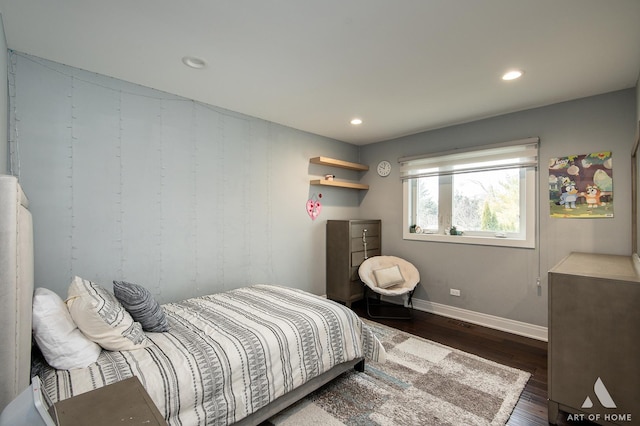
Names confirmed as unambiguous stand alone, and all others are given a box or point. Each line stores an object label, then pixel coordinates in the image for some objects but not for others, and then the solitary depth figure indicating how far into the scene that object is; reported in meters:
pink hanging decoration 4.21
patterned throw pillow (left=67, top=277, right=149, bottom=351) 1.64
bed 1.45
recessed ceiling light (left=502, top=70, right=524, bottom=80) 2.43
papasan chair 3.87
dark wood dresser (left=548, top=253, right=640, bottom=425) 1.72
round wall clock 4.54
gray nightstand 0.91
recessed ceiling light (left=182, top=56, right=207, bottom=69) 2.24
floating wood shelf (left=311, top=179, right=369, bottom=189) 4.19
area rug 1.98
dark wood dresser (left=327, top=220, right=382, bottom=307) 4.14
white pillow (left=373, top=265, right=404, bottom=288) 3.94
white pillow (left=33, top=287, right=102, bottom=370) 1.49
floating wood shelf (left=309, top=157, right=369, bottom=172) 4.11
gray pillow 1.93
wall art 2.84
